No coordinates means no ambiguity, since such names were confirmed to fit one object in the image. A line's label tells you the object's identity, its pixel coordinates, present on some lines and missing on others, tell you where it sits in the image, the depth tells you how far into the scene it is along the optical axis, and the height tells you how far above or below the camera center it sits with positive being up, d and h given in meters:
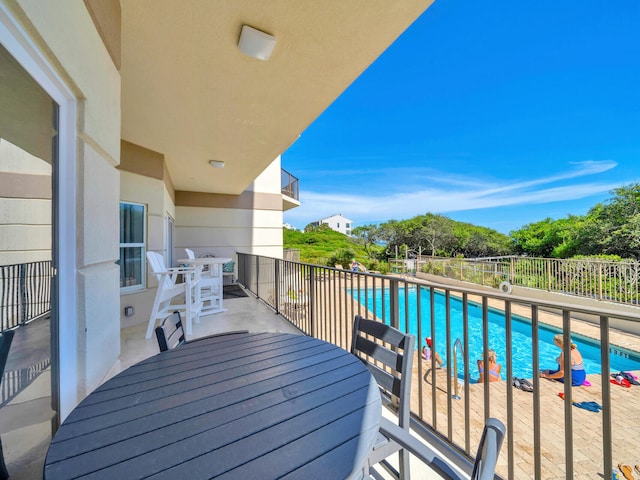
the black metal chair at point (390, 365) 1.08 -0.60
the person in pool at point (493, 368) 4.21 -2.14
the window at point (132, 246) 3.70 -0.08
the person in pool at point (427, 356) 4.98 -2.43
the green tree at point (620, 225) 10.67 +0.74
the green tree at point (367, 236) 25.58 +0.53
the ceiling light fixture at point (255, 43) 1.81 +1.45
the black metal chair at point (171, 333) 1.36 -0.53
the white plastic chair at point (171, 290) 3.42 -0.70
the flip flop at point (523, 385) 3.72 -2.10
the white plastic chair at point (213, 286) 4.33 -0.83
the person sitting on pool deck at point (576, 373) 3.58 -1.91
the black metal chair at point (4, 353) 0.90 -0.40
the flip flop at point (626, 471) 2.02 -1.82
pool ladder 3.42 -2.08
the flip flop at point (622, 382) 3.47 -1.92
